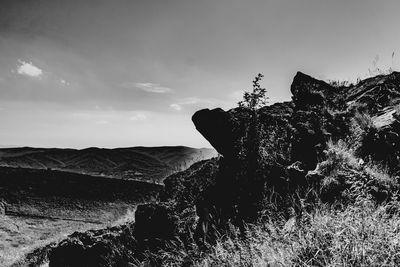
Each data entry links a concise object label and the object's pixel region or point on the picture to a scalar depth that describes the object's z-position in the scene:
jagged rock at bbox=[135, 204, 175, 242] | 5.39
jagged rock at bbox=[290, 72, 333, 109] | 5.52
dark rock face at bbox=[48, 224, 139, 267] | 5.68
